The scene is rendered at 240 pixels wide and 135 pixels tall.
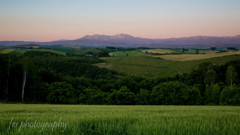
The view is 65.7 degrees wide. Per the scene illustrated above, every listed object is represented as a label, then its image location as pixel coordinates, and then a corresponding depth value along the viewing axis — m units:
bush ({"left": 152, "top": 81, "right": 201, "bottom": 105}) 41.01
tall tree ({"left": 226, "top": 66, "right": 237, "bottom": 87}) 56.61
